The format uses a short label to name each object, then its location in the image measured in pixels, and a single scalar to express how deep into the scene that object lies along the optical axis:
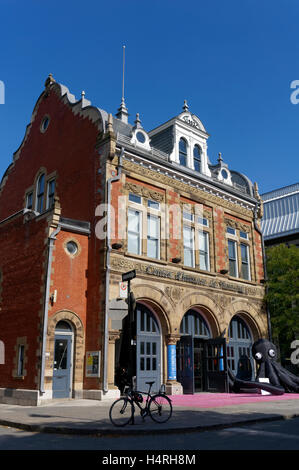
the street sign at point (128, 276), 11.41
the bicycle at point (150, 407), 10.63
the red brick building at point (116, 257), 18.52
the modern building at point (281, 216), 39.19
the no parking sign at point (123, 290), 19.23
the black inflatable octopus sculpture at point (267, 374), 21.44
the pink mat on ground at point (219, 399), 15.80
